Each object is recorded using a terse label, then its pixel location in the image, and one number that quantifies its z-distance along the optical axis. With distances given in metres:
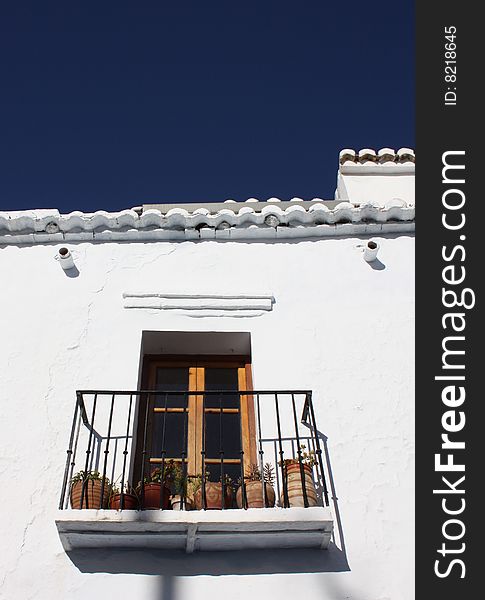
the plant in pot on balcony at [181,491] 4.97
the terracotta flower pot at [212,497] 5.02
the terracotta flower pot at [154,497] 4.98
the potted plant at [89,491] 4.96
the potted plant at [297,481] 5.02
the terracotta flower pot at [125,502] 4.96
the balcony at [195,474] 4.77
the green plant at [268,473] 5.25
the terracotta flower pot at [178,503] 5.03
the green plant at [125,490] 5.11
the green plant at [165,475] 5.27
